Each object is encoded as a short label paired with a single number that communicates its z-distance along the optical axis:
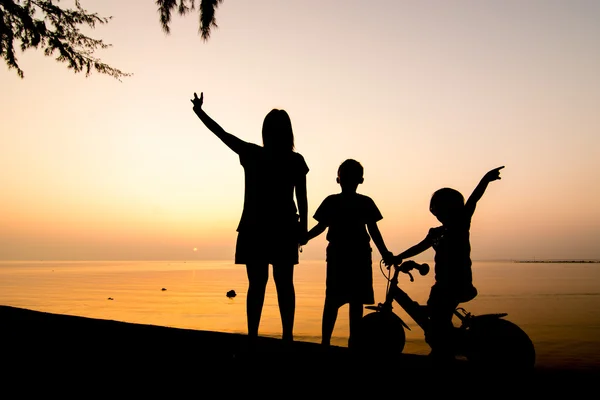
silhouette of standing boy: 5.91
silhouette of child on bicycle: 4.84
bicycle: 4.56
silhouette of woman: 4.62
